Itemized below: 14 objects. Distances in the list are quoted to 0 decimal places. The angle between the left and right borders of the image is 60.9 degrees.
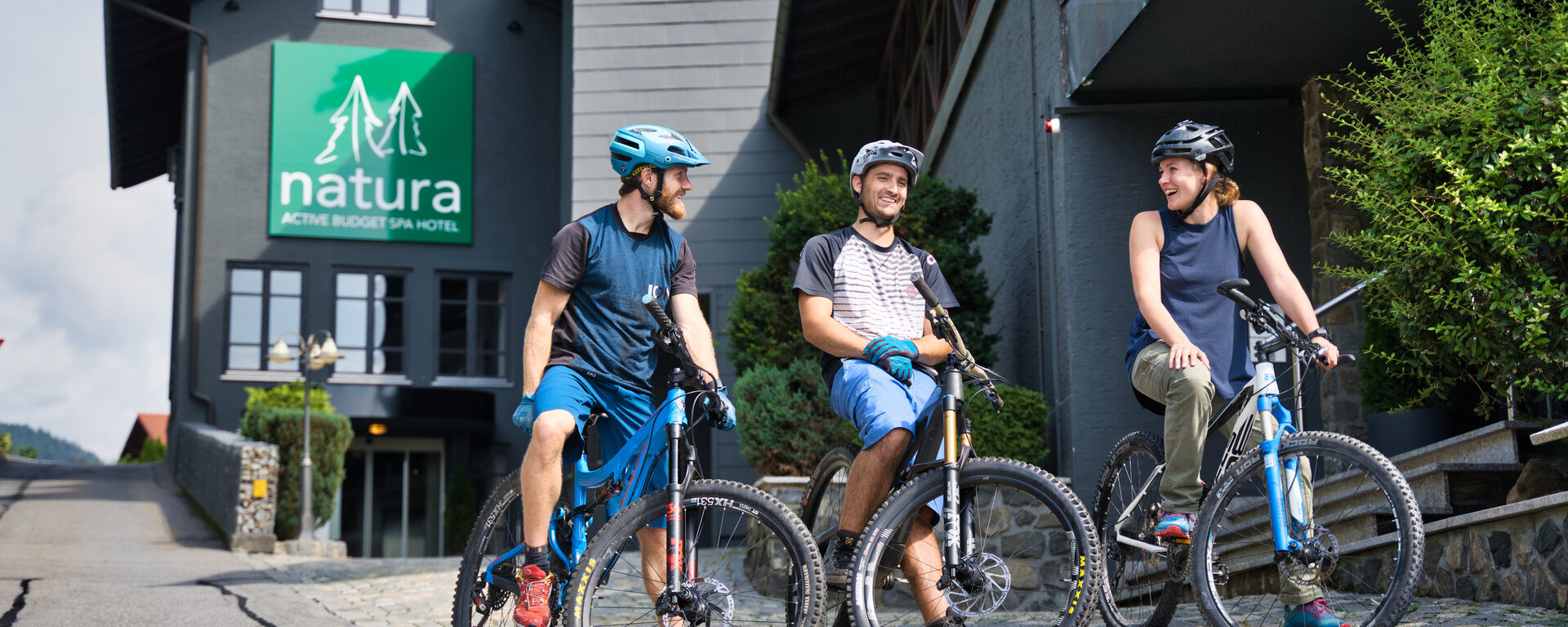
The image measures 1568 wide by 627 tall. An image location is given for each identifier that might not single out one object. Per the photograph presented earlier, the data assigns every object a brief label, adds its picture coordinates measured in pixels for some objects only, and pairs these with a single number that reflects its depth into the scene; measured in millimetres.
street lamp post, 16906
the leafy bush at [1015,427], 7859
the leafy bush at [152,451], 36656
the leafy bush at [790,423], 9438
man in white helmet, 4180
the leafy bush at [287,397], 21828
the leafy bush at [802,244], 9953
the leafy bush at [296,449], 17984
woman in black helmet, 4246
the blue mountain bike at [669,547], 3738
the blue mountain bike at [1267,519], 3693
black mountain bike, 3789
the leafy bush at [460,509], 25125
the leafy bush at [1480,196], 4852
